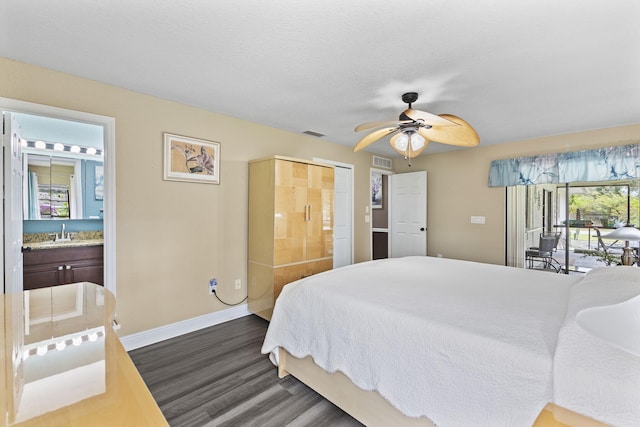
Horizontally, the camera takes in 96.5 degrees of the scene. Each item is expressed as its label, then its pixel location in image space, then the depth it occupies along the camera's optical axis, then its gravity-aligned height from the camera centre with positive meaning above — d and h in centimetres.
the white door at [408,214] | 502 -3
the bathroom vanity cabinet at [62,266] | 309 -61
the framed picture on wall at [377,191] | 607 +45
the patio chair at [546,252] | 417 -60
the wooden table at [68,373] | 58 -42
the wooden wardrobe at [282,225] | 313 -15
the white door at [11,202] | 208 +8
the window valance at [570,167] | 334 +59
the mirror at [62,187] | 369 +35
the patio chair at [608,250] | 374 -50
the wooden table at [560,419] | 100 -75
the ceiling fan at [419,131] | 225 +72
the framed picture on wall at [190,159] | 285 +56
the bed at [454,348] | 104 -62
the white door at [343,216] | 459 -6
